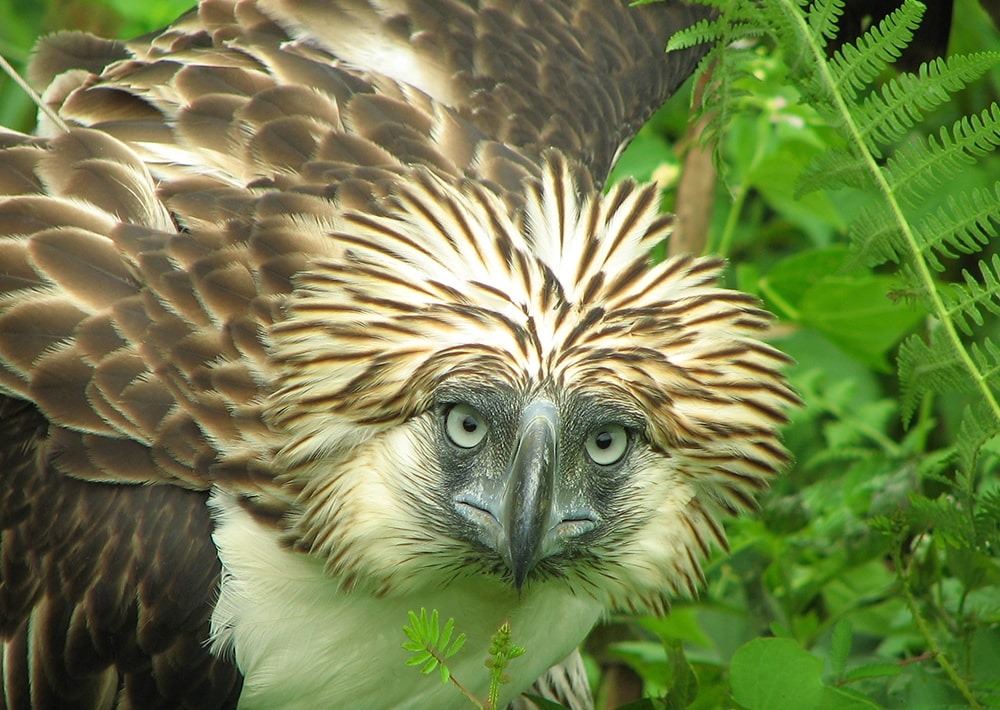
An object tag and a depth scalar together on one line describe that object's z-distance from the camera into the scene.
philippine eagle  6.29
